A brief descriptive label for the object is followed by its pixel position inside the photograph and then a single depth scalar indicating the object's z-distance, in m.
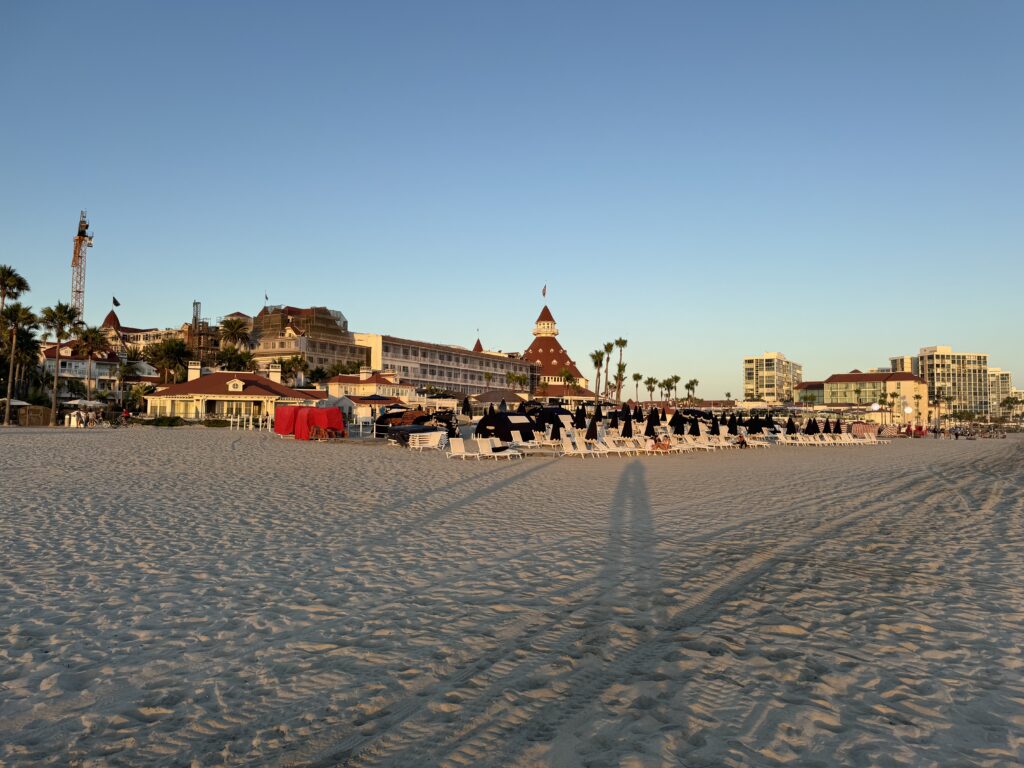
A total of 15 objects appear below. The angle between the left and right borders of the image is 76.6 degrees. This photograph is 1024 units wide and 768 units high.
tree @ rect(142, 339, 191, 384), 68.75
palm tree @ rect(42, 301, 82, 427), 55.25
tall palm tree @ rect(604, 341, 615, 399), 96.69
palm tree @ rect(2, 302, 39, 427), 51.56
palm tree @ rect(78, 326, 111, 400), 61.93
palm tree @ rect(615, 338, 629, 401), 96.12
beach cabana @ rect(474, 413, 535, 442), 24.53
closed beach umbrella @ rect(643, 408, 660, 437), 29.16
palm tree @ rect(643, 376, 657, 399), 133.38
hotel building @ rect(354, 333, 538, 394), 96.88
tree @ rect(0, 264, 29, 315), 48.09
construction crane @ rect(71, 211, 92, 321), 117.44
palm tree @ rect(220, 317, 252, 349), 91.56
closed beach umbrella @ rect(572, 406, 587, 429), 29.66
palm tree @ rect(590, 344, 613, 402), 98.19
